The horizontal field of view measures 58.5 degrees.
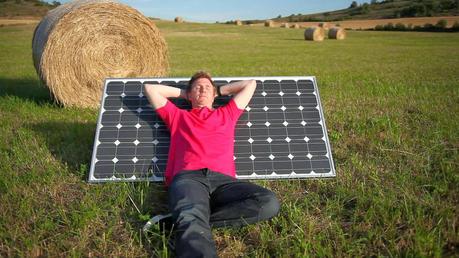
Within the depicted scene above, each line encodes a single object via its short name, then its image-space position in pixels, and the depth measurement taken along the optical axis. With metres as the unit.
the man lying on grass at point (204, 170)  3.88
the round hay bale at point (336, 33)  46.16
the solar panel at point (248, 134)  5.48
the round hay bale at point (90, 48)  10.19
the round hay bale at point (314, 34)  43.03
